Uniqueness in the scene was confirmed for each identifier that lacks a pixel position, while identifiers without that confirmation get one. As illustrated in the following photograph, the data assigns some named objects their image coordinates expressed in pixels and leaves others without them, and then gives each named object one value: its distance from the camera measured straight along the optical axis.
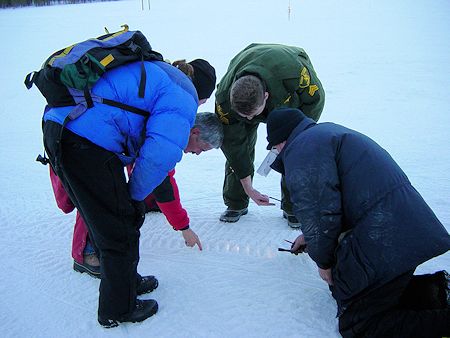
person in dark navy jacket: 1.93
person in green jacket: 2.51
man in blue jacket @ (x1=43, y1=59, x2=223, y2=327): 1.92
